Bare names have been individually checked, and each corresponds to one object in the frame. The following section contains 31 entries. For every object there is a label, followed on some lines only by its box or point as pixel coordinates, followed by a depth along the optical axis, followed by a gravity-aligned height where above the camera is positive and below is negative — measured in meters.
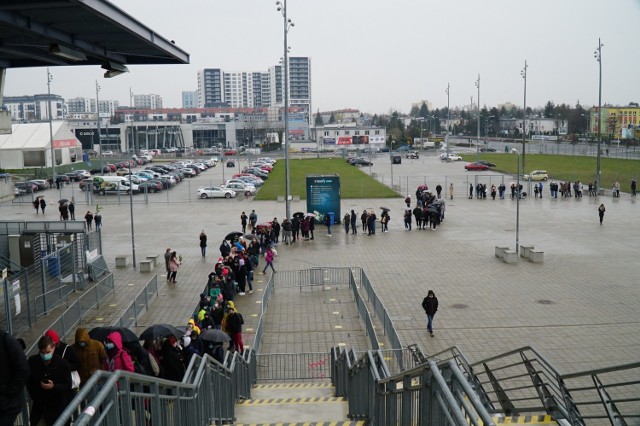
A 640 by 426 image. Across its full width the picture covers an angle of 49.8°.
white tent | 69.75 -0.43
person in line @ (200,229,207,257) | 25.84 -3.89
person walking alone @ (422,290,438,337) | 15.67 -3.83
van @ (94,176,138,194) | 50.16 -3.31
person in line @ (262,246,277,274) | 22.42 -3.85
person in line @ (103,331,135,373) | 7.12 -2.24
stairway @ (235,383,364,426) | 8.41 -3.60
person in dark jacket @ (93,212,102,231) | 31.11 -3.54
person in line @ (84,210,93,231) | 31.92 -3.57
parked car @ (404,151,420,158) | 96.01 -2.61
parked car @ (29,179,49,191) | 55.53 -3.38
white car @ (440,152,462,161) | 86.20 -2.83
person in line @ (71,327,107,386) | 6.87 -2.12
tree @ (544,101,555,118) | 187.50 +6.48
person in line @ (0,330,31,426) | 5.08 -1.75
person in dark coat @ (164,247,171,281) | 21.89 -3.87
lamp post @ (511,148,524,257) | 25.12 -4.07
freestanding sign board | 33.62 -2.83
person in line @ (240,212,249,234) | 31.04 -3.79
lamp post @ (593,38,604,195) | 44.89 +3.37
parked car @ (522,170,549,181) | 54.50 -3.24
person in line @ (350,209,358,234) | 31.20 -3.85
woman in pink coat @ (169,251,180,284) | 21.53 -3.96
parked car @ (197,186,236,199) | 48.12 -3.79
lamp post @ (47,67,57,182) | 52.13 +4.21
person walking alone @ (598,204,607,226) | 32.43 -3.69
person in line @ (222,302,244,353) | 13.43 -3.66
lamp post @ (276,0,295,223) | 31.08 +3.35
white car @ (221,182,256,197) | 49.67 -3.55
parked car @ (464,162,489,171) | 69.69 -3.23
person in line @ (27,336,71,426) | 5.66 -1.98
